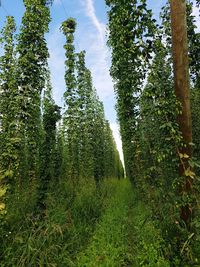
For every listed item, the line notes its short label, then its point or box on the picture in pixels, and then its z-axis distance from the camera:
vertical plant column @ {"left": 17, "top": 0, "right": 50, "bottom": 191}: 6.53
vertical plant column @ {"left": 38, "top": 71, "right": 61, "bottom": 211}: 6.68
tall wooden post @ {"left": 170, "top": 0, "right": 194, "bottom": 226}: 3.14
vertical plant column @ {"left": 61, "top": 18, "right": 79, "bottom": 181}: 11.65
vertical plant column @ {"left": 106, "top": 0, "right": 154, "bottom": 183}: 3.49
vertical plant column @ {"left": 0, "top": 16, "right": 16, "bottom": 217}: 9.18
